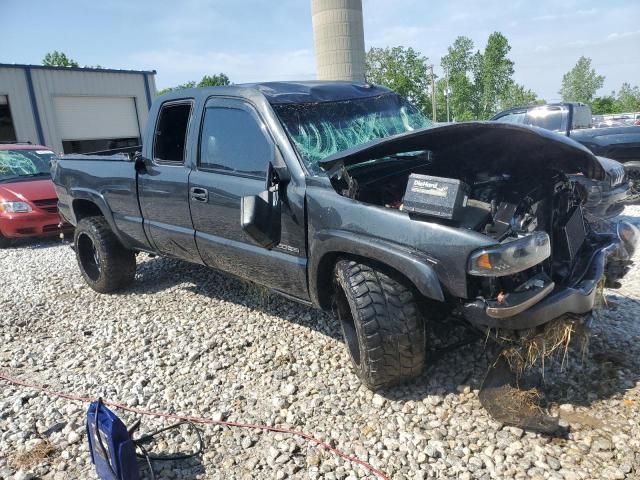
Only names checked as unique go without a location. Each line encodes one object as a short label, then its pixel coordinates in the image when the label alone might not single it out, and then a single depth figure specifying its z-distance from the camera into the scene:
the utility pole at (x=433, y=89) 51.56
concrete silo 28.50
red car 7.52
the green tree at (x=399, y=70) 42.13
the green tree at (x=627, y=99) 45.49
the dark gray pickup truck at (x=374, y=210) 2.41
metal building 18.97
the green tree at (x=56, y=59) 62.34
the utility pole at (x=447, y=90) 61.50
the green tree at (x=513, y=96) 50.66
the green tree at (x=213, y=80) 58.56
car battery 2.38
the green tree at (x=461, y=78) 57.75
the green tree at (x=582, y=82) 59.12
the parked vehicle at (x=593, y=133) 7.38
